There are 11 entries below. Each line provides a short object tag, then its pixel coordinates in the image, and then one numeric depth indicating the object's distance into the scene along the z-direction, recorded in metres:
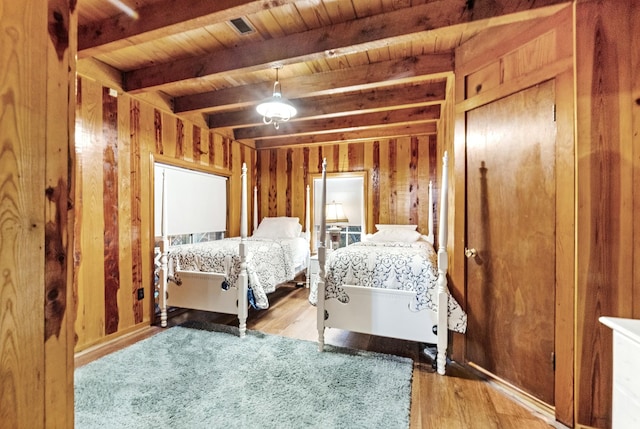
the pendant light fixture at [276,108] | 2.57
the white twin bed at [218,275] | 2.80
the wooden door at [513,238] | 1.71
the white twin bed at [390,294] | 2.17
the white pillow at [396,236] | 3.69
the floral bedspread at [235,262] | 2.83
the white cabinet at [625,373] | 1.02
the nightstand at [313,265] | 3.55
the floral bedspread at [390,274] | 2.22
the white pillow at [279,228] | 4.52
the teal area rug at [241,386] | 1.61
